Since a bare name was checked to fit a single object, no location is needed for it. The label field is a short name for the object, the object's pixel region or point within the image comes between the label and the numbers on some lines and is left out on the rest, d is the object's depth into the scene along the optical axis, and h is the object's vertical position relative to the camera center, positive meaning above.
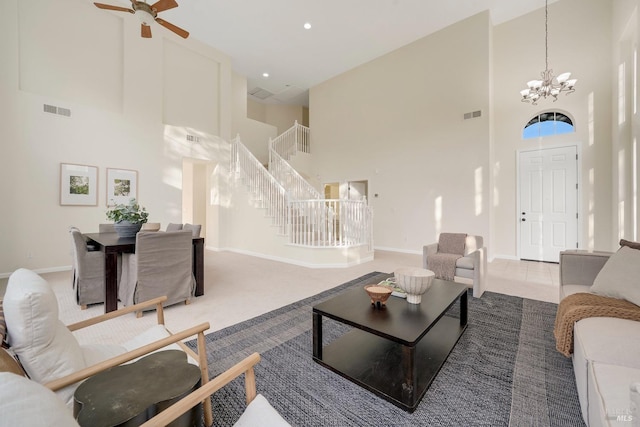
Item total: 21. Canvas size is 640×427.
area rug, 1.48 -1.12
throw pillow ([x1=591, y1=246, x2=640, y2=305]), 1.82 -0.45
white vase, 1.97 -0.51
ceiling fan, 3.16 +2.51
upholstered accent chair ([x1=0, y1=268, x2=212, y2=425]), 0.99 -0.51
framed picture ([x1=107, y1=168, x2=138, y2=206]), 5.36 +0.58
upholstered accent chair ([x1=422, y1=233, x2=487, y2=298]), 3.37 -0.63
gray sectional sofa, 1.03 -0.73
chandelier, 4.35 +2.18
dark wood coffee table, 1.58 -1.05
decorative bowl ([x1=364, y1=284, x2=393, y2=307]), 1.97 -0.60
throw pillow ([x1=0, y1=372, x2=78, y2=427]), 0.52 -0.41
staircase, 5.23 -0.01
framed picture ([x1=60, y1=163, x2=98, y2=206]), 4.84 +0.54
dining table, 2.80 -0.51
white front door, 5.27 +0.27
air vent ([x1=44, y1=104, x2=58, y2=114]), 4.67 +1.86
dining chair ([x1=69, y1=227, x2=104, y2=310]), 3.04 -0.70
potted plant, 3.45 -0.09
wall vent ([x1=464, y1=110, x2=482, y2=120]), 5.78 +2.24
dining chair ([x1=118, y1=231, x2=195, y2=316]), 2.78 -0.62
